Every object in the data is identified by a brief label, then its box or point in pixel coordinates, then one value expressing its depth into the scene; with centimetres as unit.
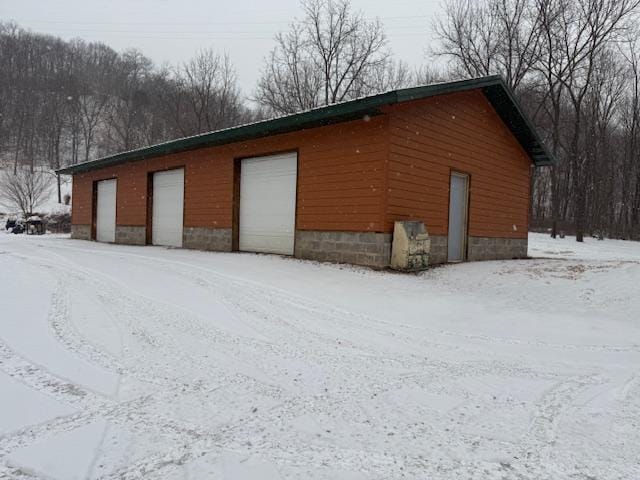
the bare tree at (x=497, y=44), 2459
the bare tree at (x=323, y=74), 2895
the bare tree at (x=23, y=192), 2939
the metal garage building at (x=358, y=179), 907
